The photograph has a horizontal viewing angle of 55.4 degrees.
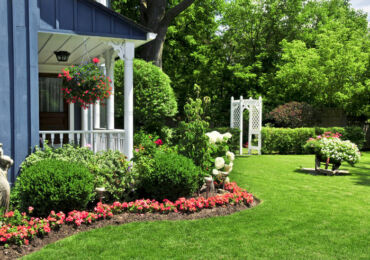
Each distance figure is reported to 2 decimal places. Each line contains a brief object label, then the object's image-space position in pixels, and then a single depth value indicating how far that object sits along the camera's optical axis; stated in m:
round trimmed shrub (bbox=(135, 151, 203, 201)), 5.86
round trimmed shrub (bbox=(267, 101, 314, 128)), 16.70
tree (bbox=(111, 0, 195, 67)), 14.65
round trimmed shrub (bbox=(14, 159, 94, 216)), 5.02
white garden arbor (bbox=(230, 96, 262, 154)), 15.01
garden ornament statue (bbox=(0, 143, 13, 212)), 4.88
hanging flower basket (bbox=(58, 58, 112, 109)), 6.41
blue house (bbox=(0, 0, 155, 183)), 5.80
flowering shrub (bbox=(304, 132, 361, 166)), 9.65
